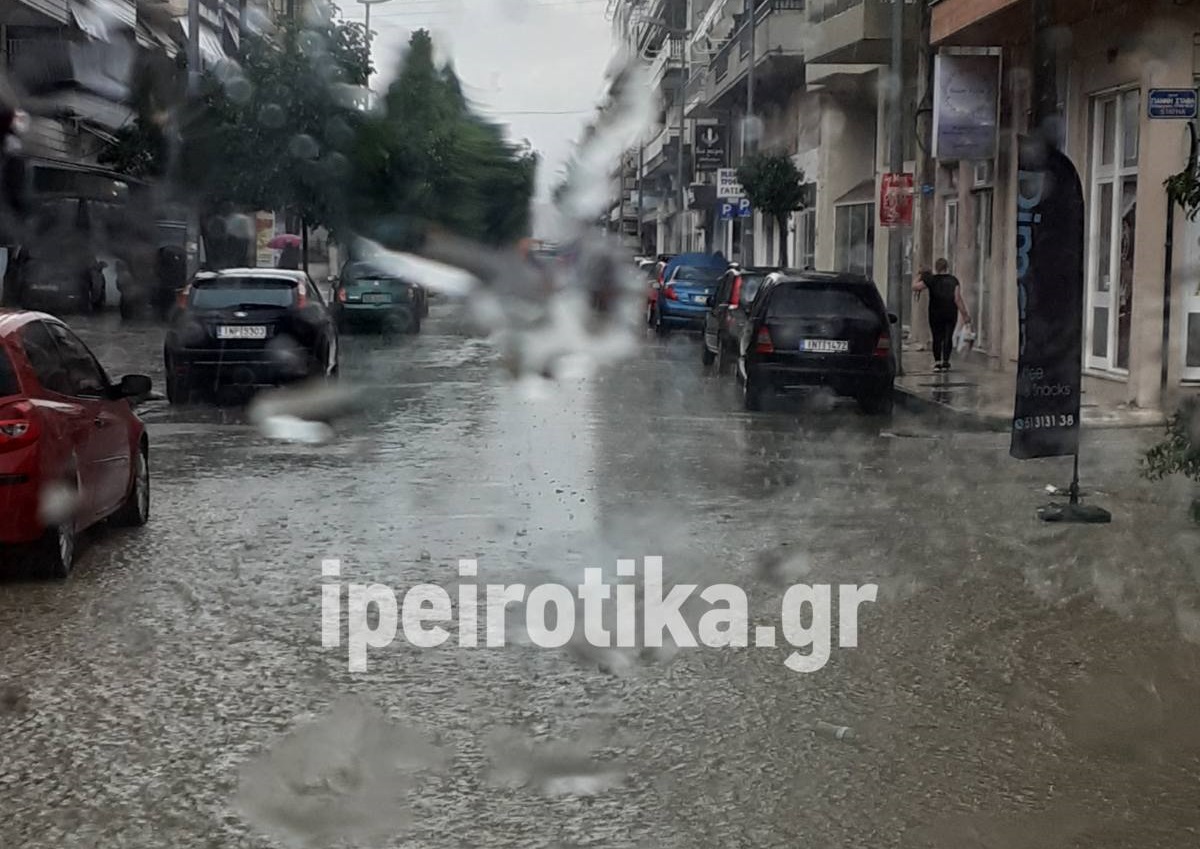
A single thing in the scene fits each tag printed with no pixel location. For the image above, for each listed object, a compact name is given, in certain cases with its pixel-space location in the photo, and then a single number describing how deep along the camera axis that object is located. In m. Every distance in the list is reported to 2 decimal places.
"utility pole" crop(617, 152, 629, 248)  112.00
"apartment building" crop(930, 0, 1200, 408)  19.25
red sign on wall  22.92
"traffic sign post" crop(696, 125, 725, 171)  56.56
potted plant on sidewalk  10.32
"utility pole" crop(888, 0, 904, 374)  23.02
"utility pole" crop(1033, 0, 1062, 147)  12.00
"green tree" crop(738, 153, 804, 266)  43.34
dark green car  33.81
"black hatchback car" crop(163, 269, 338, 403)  19.19
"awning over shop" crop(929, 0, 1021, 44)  21.47
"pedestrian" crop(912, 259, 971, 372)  24.05
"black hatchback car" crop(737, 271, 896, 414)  18.75
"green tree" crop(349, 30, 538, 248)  40.94
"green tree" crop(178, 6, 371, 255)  43.50
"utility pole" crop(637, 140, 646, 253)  93.32
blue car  36.16
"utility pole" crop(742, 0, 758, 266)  42.22
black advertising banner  10.94
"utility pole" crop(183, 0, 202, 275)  37.31
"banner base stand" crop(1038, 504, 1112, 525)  10.91
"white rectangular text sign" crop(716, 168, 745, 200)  46.97
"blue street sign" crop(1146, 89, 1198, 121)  17.02
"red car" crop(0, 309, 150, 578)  8.41
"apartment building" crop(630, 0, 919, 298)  32.03
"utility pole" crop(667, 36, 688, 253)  66.44
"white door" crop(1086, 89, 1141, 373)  20.98
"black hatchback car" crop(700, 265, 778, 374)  23.98
